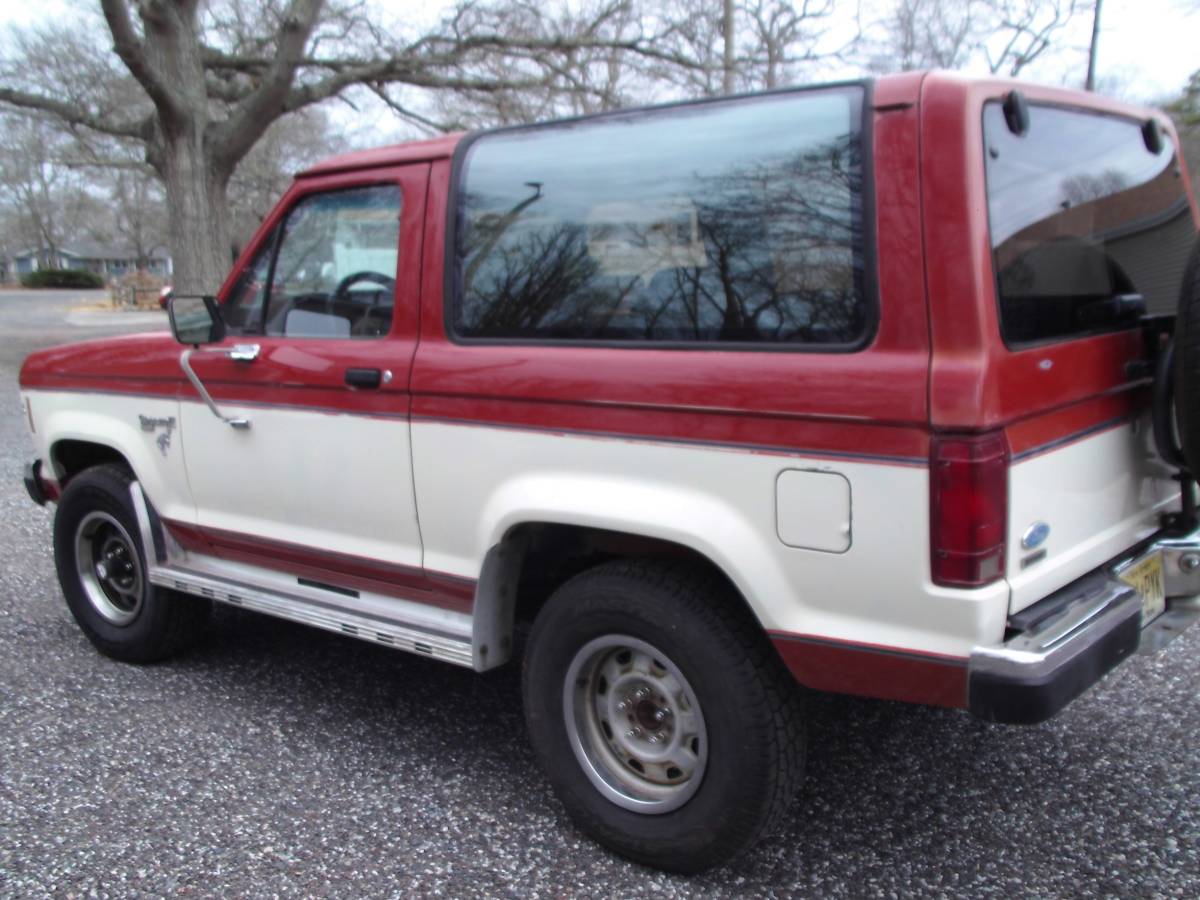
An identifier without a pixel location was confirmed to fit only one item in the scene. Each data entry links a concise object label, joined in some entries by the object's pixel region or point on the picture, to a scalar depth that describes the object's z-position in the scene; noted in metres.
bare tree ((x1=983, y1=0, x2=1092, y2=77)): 35.16
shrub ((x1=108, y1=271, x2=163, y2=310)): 37.34
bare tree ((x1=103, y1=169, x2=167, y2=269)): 54.18
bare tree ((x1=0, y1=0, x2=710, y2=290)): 15.81
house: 85.69
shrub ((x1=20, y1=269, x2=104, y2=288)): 63.12
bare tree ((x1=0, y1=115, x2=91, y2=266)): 46.28
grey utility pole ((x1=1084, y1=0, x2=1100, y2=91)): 14.64
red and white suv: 2.29
